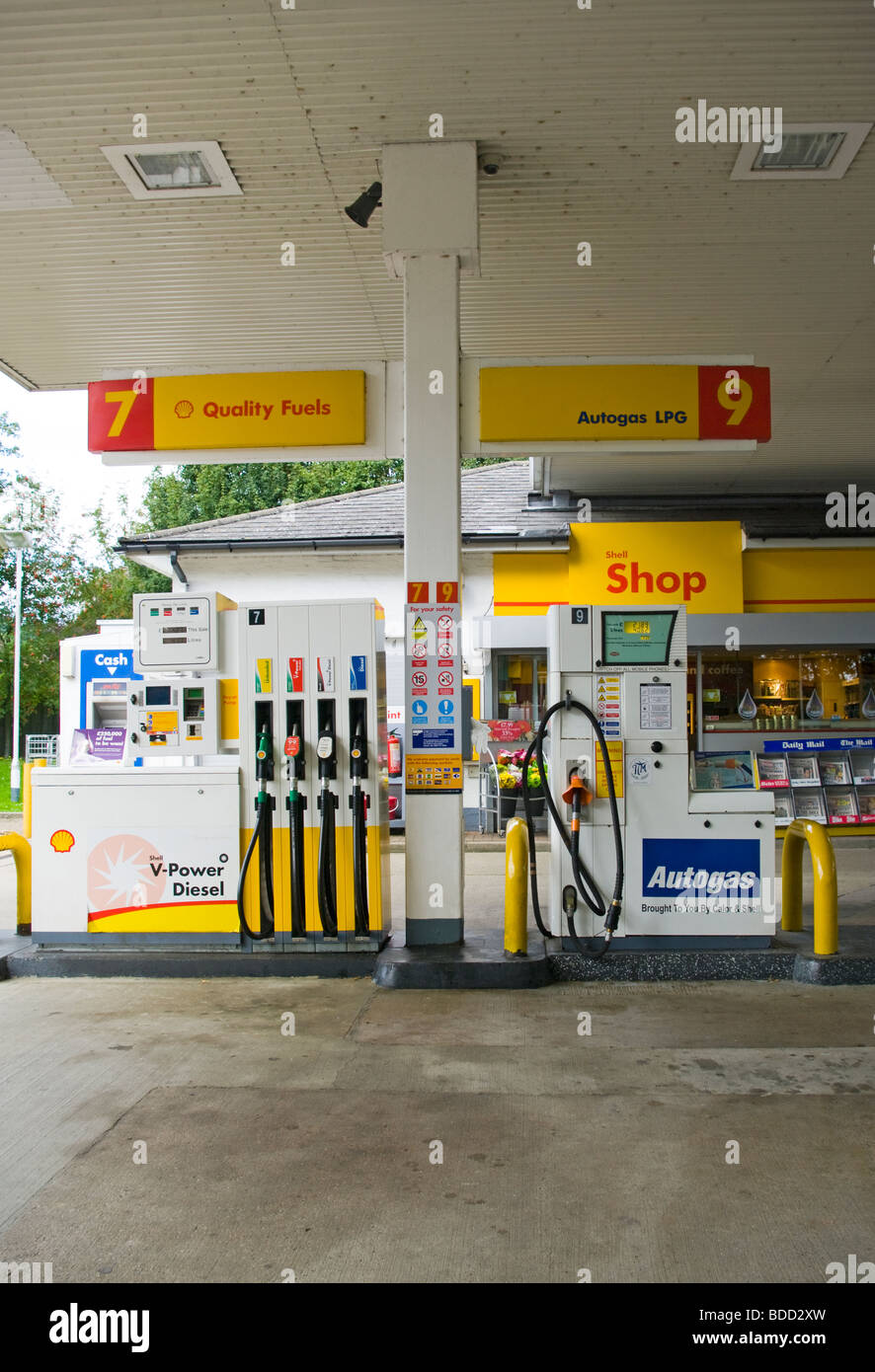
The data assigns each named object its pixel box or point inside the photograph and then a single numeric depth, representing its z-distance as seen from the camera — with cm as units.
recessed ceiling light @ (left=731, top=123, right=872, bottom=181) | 632
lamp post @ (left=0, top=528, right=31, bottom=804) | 2042
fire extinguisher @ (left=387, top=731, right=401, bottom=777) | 1455
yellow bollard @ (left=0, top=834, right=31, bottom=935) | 724
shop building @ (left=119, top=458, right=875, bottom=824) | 1365
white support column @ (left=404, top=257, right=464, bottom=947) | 663
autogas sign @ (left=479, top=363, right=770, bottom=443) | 691
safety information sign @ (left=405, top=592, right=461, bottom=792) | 666
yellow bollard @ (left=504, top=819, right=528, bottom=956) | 640
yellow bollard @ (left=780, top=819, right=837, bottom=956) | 636
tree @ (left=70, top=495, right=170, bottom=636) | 3881
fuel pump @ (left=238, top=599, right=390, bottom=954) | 675
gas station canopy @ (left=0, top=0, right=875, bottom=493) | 548
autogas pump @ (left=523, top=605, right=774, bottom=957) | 668
